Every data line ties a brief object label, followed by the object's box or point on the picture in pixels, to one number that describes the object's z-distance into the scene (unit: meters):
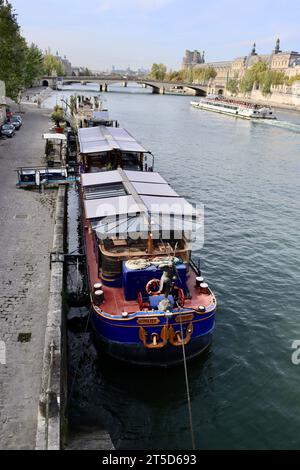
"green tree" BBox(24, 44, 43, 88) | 83.29
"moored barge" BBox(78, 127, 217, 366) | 12.89
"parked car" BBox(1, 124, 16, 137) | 43.69
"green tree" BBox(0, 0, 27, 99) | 43.38
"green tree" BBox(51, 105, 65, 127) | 52.35
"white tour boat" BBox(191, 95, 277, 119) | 99.81
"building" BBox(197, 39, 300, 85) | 161.88
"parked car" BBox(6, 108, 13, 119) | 53.08
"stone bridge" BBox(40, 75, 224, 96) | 156.88
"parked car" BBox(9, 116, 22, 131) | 49.42
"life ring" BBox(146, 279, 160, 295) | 13.55
